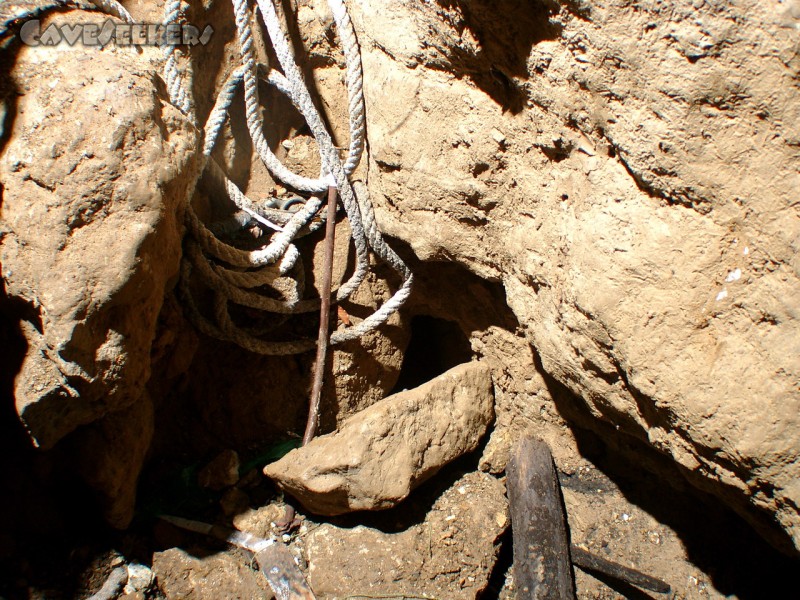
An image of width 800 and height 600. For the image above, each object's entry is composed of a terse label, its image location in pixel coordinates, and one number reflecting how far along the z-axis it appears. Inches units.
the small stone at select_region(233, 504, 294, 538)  32.6
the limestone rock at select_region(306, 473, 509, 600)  30.8
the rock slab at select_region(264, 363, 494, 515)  30.8
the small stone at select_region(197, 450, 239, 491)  33.5
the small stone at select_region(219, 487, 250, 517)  33.0
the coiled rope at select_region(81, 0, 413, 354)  29.6
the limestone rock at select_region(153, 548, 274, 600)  30.2
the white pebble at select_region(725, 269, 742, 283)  23.8
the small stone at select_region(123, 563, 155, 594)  30.3
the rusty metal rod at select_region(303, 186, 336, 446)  31.6
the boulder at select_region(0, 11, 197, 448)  24.6
